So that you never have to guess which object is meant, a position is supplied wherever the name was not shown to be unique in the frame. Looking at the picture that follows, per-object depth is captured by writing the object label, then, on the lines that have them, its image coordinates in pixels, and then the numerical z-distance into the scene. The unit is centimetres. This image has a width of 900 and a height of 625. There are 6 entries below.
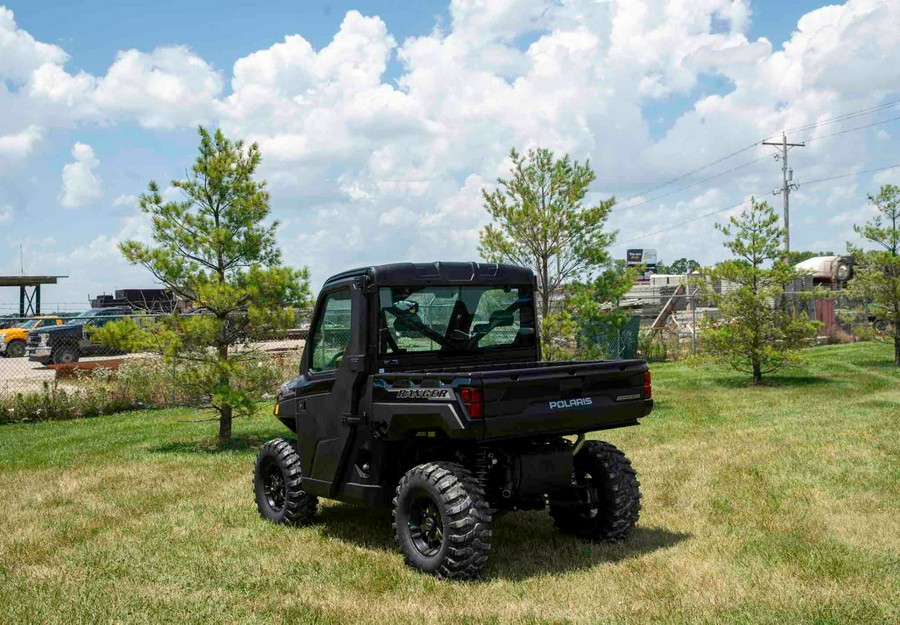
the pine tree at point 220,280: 1247
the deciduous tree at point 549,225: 1594
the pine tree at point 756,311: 1938
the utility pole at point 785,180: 4615
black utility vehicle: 614
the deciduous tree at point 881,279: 2267
